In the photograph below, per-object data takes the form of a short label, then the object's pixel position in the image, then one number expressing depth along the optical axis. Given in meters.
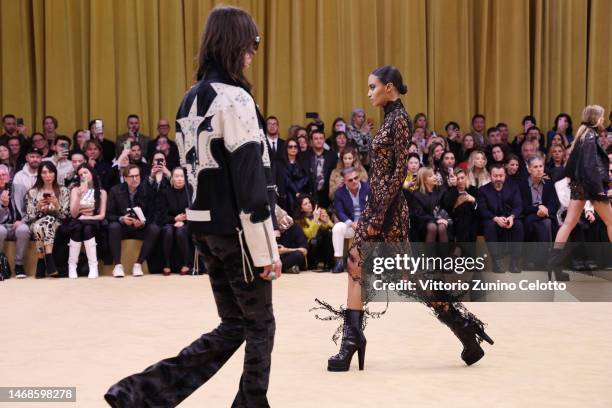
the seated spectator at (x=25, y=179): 10.43
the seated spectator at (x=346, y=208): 10.23
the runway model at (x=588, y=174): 8.49
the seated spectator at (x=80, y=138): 12.26
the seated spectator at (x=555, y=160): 11.40
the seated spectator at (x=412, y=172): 10.49
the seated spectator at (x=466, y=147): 12.52
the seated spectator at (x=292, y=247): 10.07
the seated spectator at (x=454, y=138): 12.91
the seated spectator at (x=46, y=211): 9.95
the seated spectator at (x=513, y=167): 11.27
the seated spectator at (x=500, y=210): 10.23
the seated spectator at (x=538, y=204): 10.36
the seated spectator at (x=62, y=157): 11.14
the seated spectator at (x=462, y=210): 10.38
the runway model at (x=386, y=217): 5.00
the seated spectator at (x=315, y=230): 10.54
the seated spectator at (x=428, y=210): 10.25
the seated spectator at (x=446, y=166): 10.82
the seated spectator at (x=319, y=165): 11.22
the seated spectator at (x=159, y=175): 10.51
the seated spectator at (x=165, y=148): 12.00
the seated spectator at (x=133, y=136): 12.59
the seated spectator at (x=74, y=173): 10.34
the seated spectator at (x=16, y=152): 11.49
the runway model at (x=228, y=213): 3.53
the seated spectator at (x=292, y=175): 11.13
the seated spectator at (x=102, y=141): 12.37
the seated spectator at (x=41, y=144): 11.86
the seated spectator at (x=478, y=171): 11.03
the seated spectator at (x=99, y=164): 11.35
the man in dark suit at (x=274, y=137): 11.94
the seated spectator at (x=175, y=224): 10.18
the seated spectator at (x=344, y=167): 10.95
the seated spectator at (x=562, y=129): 13.14
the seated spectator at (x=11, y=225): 10.02
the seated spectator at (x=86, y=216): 9.97
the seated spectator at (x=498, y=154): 11.72
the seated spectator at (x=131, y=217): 10.11
